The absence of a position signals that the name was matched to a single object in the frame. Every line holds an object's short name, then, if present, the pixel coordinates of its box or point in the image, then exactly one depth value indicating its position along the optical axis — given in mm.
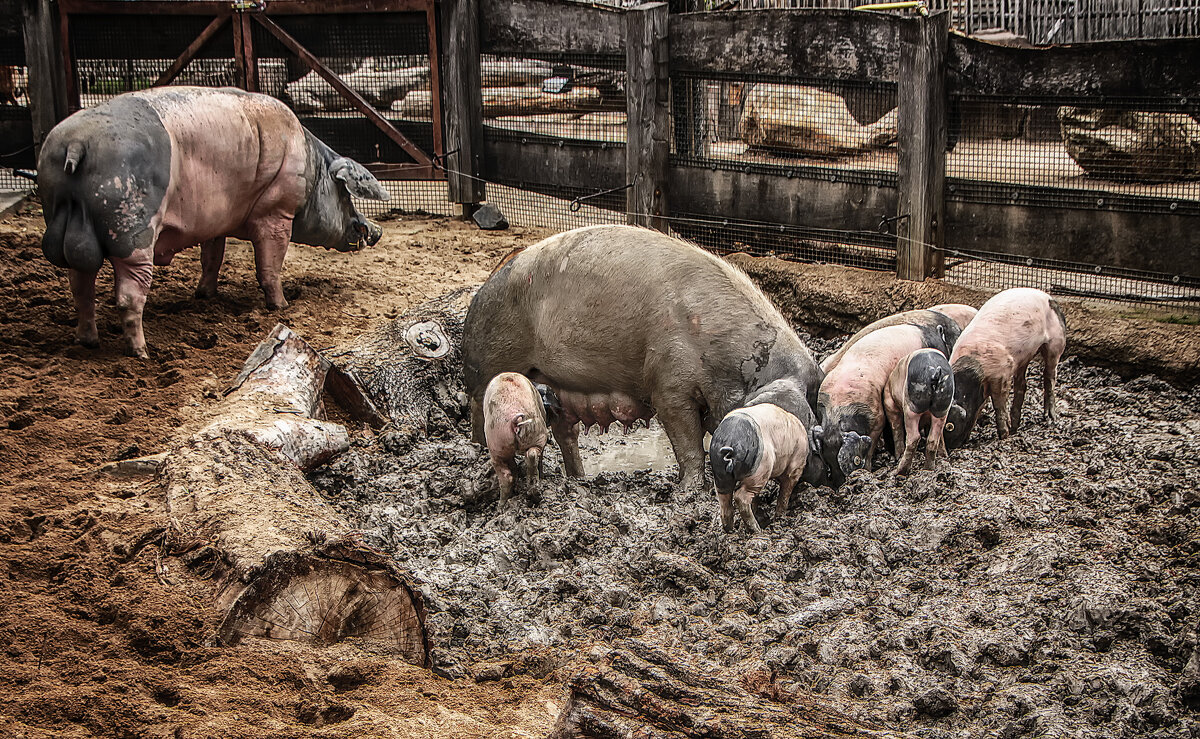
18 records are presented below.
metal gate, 9484
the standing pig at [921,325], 5703
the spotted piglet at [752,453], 4219
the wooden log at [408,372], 5988
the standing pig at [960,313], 6113
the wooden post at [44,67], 9258
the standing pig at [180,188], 5793
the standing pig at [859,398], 4984
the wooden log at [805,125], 7938
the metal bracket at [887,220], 7141
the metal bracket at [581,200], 8781
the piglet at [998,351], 5398
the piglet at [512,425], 4746
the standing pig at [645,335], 4777
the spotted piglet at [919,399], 4934
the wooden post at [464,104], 9539
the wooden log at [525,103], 9164
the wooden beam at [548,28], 8656
